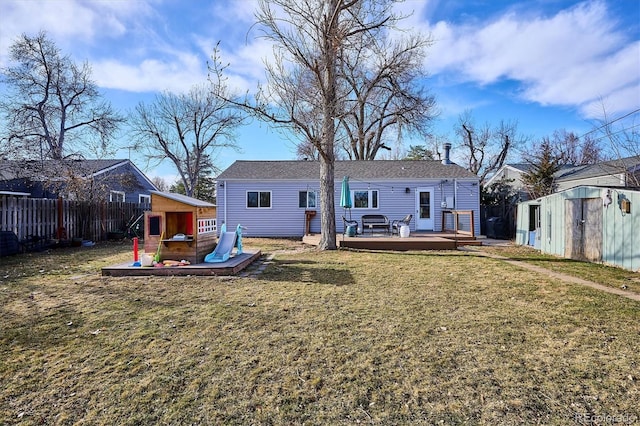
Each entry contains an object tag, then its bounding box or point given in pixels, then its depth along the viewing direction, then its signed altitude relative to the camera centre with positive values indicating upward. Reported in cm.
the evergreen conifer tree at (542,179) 1673 +182
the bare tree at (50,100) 1755 +669
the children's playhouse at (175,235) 695 -31
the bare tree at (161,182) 4059 +438
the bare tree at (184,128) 2529 +695
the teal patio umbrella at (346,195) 1195 +73
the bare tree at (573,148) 2585 +545
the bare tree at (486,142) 2994 +655
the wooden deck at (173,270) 643 -104
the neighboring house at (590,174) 1553 +217
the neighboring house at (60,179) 1345 +172
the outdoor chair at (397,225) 1309 -40
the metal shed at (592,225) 751 -30
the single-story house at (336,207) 1595 +81
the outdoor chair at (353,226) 1278 -45
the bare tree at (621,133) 1214 +311
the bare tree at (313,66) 913 +433
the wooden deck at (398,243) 1083 -91
